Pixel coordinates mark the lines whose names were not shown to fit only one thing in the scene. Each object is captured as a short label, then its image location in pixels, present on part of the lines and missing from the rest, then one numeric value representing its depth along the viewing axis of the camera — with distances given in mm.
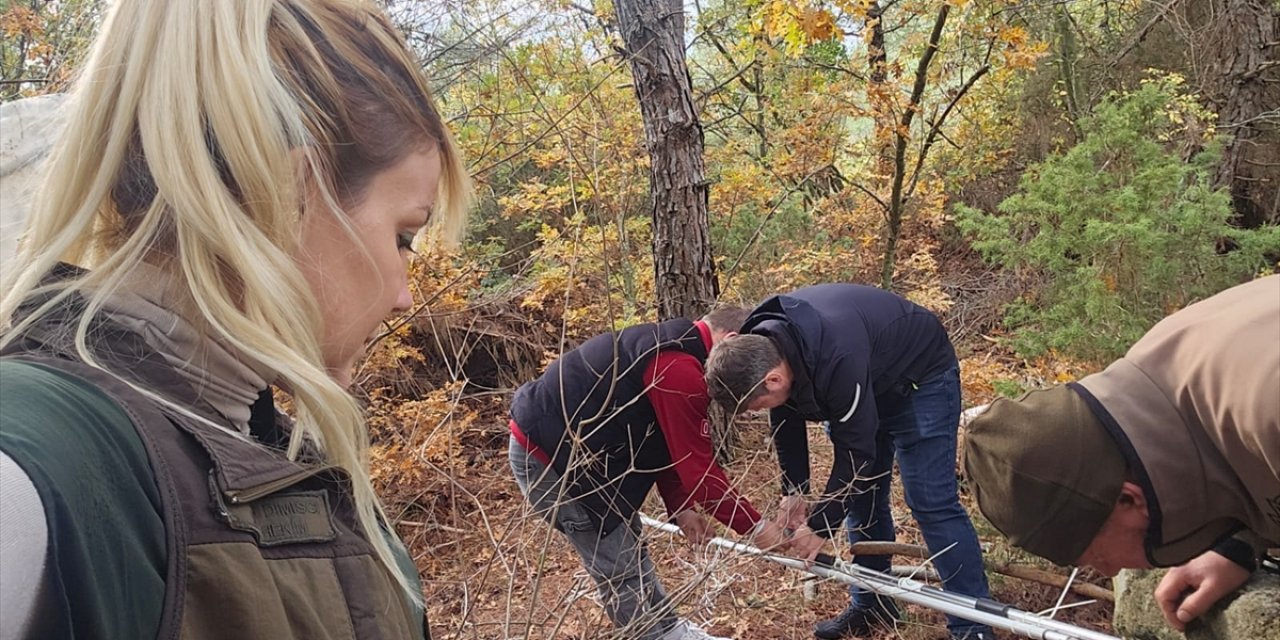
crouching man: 1284
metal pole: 2873
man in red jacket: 3283
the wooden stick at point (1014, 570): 3520
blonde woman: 559
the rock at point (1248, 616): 1775
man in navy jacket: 3152
